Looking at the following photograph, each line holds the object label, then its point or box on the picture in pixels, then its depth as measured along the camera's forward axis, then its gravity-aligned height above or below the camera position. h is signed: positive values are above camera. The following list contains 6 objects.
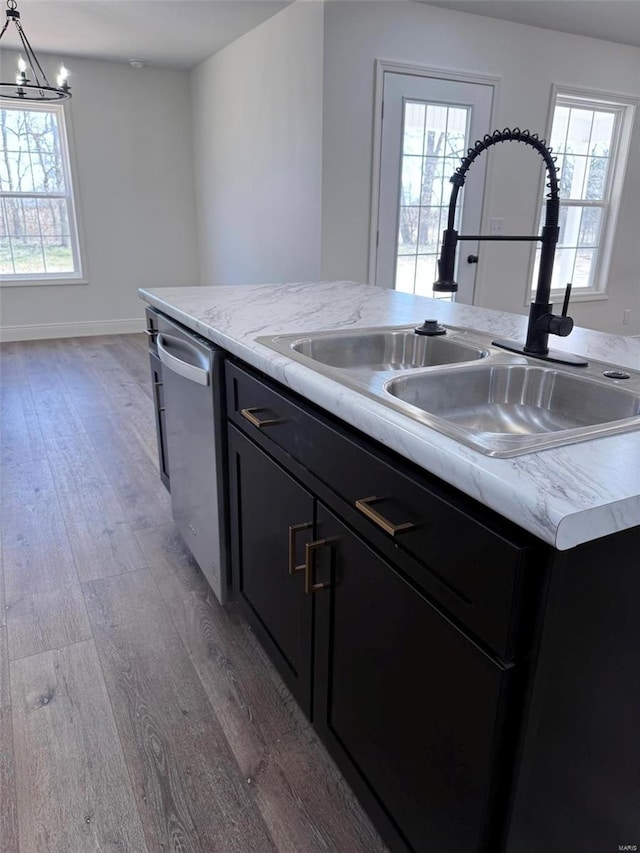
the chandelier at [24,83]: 3.32 +0.79
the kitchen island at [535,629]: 0.70 -0.50
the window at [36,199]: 5.56 +0.14
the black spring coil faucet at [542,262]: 1.25 -0.08
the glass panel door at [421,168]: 4.04 +0.37
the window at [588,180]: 4.96 +0.39
